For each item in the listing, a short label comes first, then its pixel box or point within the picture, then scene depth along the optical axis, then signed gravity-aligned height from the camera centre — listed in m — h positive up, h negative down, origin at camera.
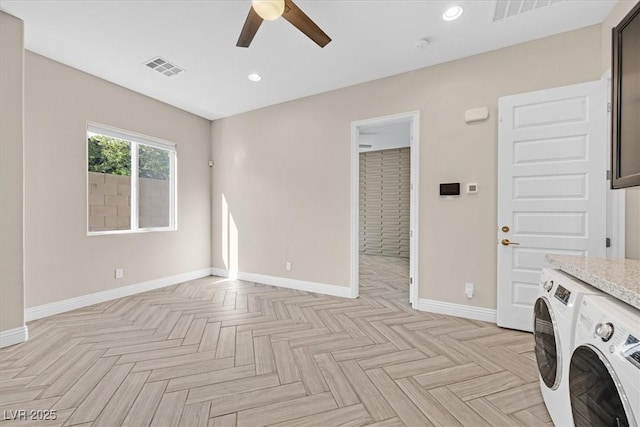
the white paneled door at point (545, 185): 2.34 +0.25
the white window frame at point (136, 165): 3.41 +0.67
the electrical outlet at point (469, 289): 2.89 -0.81
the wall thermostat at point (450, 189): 2.94 +0.25
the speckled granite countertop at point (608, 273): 0.94 -0.26
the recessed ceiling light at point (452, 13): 2.23 +1.64
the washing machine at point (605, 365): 0.76 -0.48
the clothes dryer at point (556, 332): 1.18 -0.58
